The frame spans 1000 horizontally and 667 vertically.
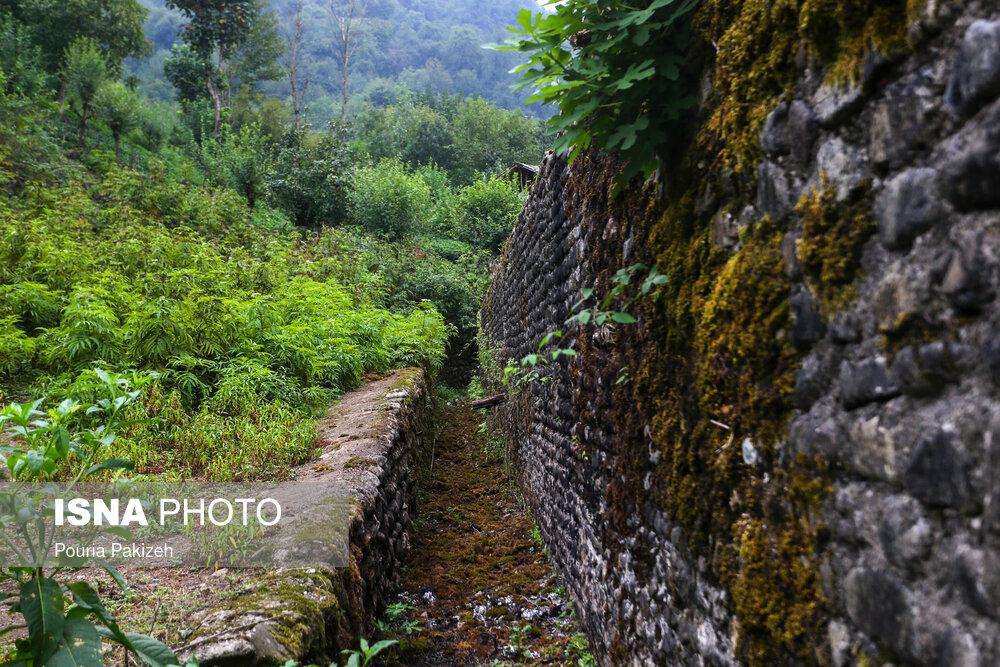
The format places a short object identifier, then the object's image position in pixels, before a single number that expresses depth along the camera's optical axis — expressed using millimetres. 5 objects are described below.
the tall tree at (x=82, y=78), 15602
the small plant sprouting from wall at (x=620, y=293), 1976
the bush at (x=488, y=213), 16422
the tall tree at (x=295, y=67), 24980
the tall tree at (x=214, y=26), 18794
